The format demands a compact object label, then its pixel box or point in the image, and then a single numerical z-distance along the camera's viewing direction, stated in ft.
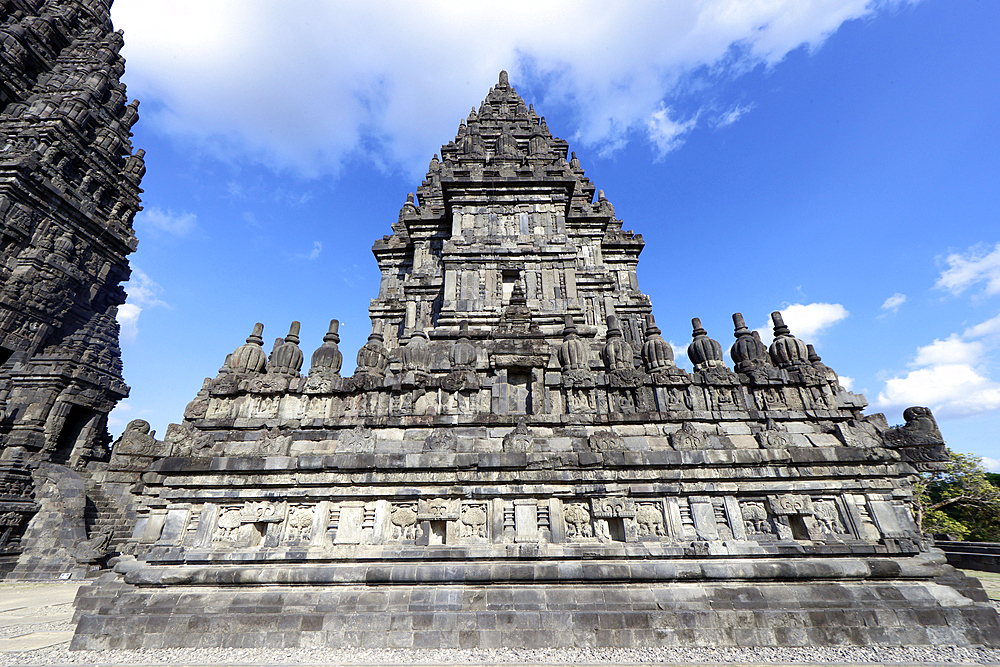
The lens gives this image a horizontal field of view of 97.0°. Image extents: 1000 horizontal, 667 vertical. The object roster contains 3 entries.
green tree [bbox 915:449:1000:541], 65.67
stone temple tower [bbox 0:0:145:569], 71.46
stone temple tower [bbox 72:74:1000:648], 22.95
